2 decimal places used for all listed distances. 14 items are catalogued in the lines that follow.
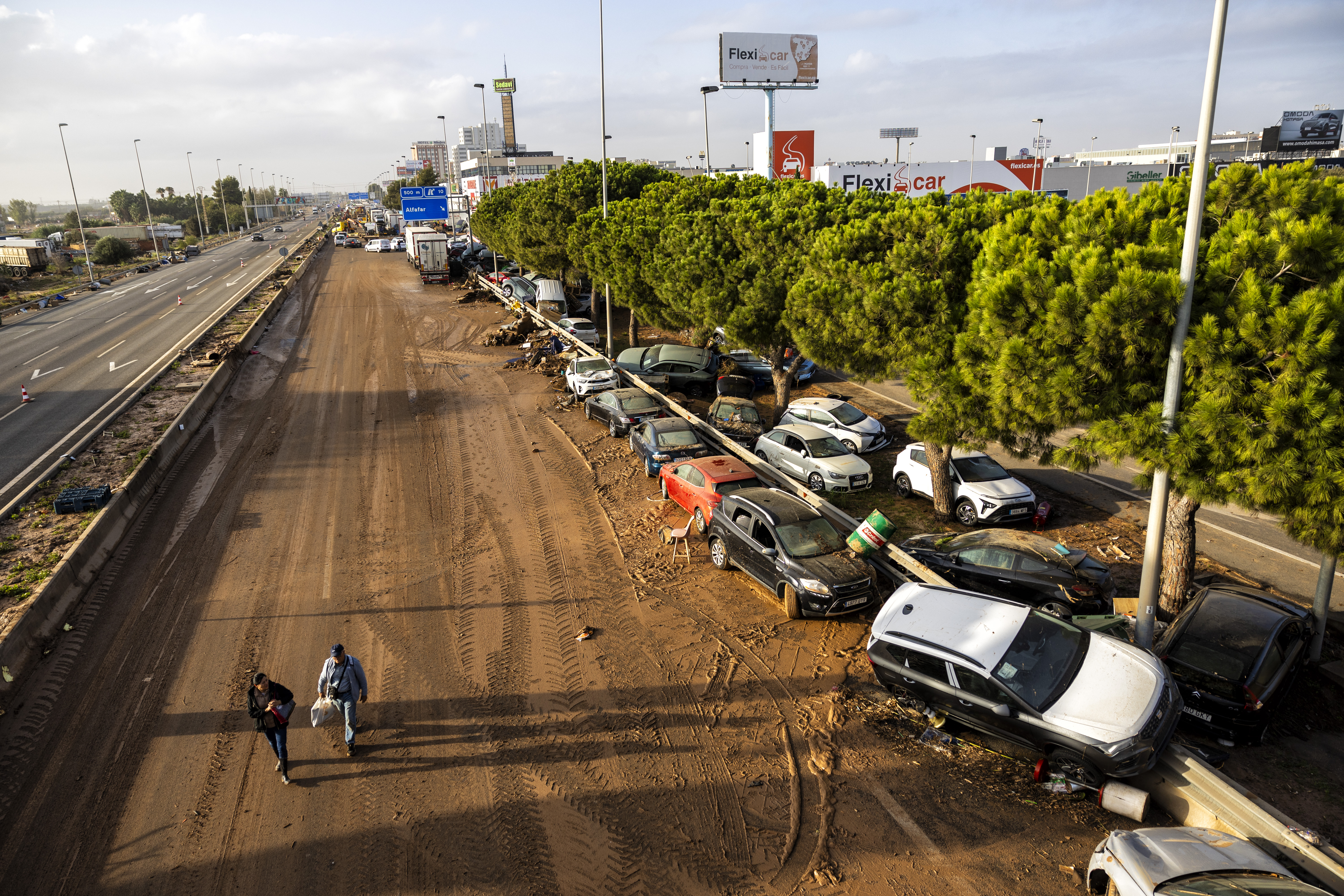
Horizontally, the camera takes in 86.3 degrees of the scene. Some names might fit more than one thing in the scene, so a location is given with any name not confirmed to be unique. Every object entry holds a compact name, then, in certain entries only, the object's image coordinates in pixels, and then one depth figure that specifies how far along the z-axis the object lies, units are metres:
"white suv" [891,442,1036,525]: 14.80
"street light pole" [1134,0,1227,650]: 8.04
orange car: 14.09
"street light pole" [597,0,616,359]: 26.81
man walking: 8.41
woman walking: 7.88
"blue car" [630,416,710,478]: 16.73
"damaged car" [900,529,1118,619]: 10.91
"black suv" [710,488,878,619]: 11.05
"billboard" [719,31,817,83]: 40.84
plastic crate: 14.49
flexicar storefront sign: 42.75
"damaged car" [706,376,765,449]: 19.52
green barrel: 11.61
